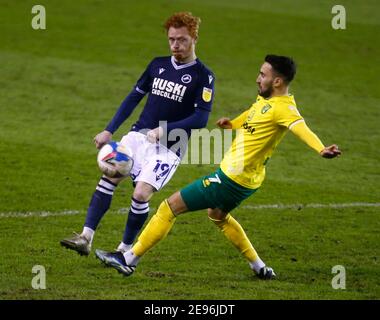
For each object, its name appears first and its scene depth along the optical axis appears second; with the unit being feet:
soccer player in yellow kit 50.85
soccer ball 52.29
